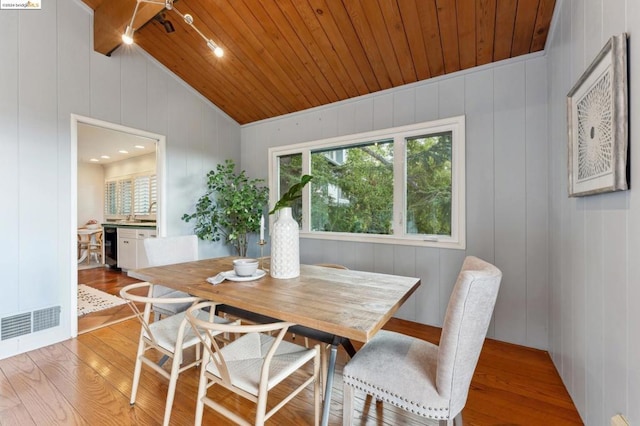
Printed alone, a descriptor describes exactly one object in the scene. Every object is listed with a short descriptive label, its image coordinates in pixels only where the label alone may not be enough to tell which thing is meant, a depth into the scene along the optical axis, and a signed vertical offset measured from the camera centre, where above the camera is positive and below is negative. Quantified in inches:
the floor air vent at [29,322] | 87.1 -34.5
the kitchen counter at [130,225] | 182.1 -7.8
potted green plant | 138.3 +2.6
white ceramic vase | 65.3 -8.0
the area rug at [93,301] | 126.6 -41.8
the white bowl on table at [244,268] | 66.9 -12.9
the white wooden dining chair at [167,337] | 55.1 -26.9
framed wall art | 42.4 +15.5
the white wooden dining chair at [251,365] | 43.0 -26.7
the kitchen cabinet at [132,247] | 185.5 -22.5
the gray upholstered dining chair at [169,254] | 83.4 -13.2
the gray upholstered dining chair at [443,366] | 39.7 -25.6
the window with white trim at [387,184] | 104.3 +11.9
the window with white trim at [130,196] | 225.0 +15.5
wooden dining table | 42.6 -15.6
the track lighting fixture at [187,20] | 73.5 +47.6
